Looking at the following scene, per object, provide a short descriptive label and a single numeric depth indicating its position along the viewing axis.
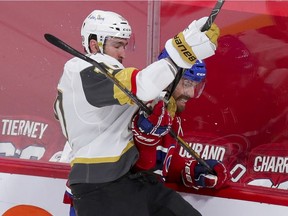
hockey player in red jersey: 15.75
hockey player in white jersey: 15.55
